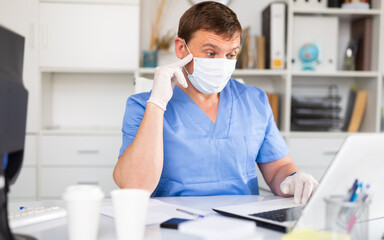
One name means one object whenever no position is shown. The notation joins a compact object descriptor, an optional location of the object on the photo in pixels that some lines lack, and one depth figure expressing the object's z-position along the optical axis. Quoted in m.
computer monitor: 0.66
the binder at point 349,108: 2.70
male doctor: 1.24
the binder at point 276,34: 2.48
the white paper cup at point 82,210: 0.66
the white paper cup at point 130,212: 0.66
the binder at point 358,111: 2.64
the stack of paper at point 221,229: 0.61
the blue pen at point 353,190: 0.72
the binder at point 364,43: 2.63
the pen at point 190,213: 0.90
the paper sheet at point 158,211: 0.88
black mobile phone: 0.83
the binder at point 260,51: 2.56
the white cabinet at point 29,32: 2.41
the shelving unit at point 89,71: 2.42
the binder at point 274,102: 2.58
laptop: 0.70
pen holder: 0.66
